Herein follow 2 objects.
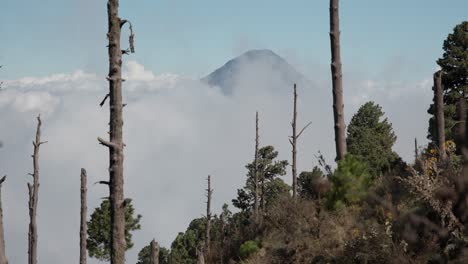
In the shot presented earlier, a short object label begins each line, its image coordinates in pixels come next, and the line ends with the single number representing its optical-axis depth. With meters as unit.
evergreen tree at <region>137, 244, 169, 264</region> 61.05
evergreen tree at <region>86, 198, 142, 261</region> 43.72
